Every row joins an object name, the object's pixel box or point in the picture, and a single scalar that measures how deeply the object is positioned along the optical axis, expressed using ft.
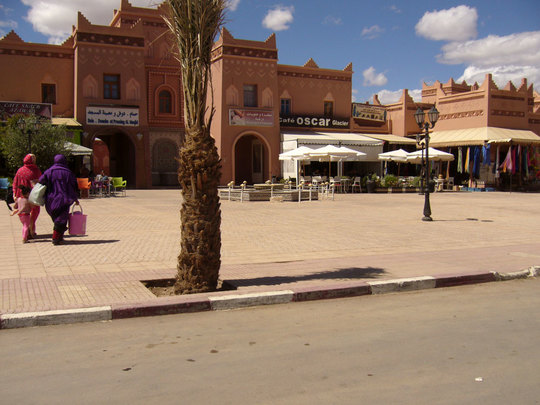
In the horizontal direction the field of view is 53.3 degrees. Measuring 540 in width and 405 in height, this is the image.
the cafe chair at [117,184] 82.50
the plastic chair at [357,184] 95.55
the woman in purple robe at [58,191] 30.89
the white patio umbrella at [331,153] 84.84
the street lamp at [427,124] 48.17
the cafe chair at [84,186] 73.72
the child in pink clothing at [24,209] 32.22
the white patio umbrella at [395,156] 98.26
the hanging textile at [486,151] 103.96
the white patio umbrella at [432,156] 95.16
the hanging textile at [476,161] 107.26
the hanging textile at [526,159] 110.01
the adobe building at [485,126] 108.88
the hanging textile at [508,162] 104.45
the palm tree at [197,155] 19.88
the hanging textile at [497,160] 108.47
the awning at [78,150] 82.57
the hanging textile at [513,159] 108.19
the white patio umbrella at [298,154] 88.17
